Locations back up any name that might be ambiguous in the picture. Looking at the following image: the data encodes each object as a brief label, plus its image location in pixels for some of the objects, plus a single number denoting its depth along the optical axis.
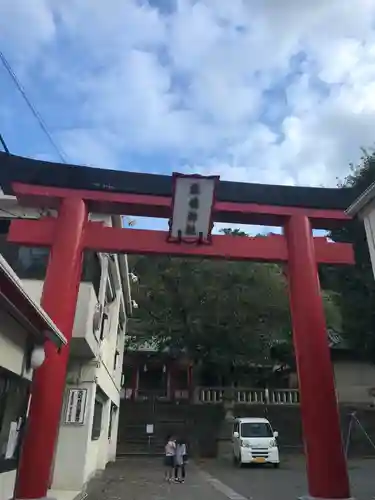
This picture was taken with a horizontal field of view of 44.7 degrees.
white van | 18.03
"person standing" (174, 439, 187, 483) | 14.12
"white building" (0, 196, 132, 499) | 10.53
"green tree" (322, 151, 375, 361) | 20.78
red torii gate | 8.17
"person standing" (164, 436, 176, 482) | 14.52
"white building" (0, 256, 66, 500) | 5.88
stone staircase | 23.08
